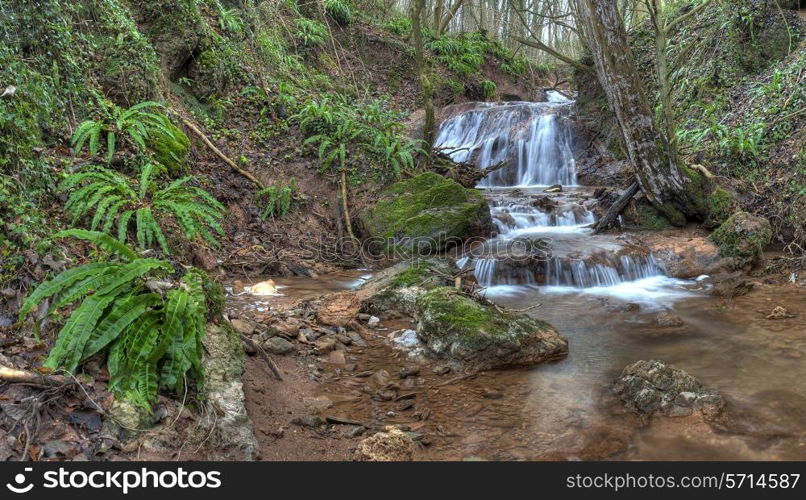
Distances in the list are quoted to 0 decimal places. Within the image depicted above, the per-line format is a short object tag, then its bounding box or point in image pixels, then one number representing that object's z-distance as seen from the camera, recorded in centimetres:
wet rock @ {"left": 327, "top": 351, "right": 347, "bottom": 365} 436
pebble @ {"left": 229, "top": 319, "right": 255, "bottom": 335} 426
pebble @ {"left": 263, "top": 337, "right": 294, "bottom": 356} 419
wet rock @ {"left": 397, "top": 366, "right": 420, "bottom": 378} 421
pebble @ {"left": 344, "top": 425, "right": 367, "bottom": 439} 327
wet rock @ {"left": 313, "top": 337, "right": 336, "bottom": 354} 448
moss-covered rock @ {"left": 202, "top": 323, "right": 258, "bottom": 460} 279
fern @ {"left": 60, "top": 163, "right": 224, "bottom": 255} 462
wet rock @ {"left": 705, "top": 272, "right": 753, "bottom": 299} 641
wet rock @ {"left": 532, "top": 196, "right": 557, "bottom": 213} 1010
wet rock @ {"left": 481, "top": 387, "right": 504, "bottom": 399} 389
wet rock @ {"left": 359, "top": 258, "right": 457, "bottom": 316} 558
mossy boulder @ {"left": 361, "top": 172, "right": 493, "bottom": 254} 814
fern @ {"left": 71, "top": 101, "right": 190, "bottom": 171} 551
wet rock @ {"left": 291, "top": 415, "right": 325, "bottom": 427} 328
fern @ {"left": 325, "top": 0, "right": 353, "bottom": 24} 1637
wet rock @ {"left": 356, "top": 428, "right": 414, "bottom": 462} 301
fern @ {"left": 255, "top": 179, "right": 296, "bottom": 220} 815
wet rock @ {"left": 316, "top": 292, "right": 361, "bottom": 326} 515
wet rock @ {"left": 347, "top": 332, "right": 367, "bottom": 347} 481
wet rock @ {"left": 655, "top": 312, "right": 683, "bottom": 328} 560
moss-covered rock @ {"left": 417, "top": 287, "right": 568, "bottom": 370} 441
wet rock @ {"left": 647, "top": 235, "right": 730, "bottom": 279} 744
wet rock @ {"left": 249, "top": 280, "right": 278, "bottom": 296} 590
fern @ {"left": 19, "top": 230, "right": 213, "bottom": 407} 258
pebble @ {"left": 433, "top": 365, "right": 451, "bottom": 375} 427
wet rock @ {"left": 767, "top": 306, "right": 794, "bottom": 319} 547
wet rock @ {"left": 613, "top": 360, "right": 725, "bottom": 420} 360
